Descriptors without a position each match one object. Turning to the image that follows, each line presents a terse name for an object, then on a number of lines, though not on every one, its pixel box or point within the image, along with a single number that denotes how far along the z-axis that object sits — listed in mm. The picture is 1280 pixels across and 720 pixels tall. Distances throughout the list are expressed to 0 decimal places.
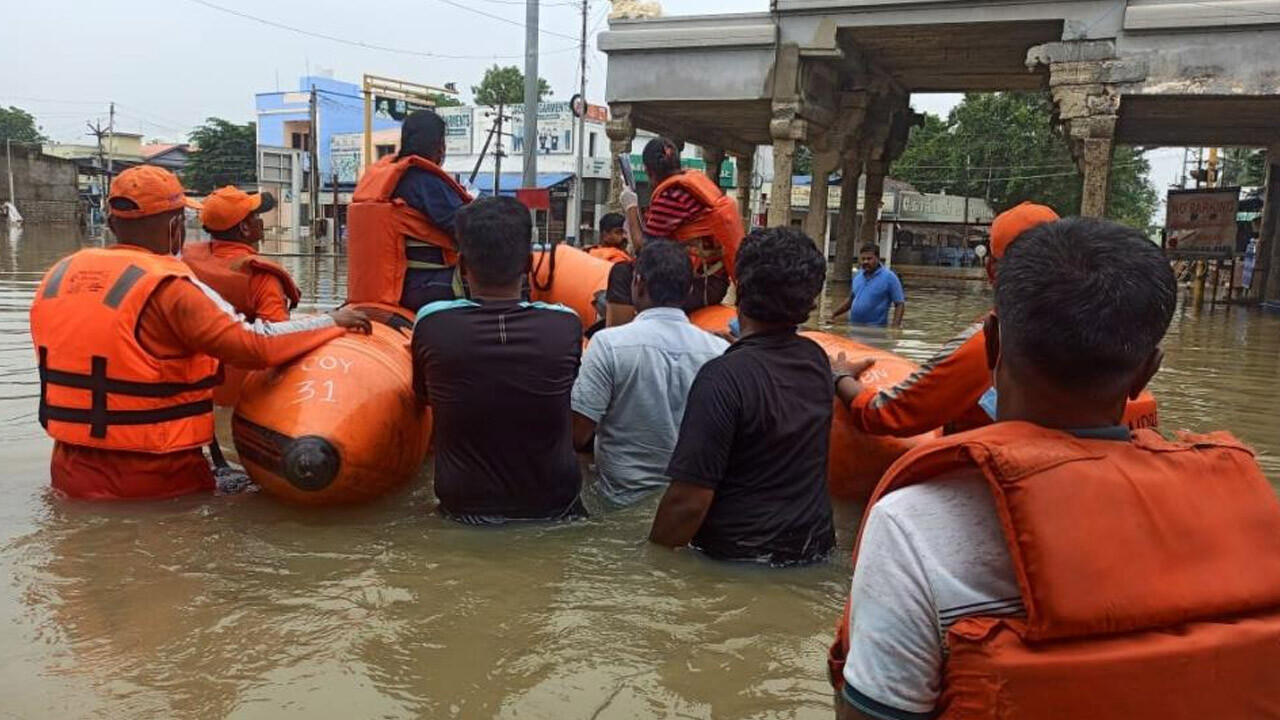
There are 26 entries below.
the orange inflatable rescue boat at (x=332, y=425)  3826
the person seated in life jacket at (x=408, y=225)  4754
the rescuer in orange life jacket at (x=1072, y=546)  1183
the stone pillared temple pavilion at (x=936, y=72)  11625
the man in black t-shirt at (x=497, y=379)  3654
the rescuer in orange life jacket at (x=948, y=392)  2857
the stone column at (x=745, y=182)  23041
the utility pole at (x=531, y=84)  14555
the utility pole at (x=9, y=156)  40812
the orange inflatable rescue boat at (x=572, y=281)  6004
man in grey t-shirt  3865
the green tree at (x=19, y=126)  87375
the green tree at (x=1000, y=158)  39250
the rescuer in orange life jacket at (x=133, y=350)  3676
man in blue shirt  10453
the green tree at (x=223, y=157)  52531
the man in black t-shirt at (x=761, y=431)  3107
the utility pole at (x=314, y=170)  34594
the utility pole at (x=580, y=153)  29469
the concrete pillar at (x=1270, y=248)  19281
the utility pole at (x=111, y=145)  58025
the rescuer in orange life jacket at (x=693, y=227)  5281
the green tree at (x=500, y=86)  60000
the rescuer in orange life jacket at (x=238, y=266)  4777
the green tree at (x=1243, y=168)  33312
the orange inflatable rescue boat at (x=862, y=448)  4324
